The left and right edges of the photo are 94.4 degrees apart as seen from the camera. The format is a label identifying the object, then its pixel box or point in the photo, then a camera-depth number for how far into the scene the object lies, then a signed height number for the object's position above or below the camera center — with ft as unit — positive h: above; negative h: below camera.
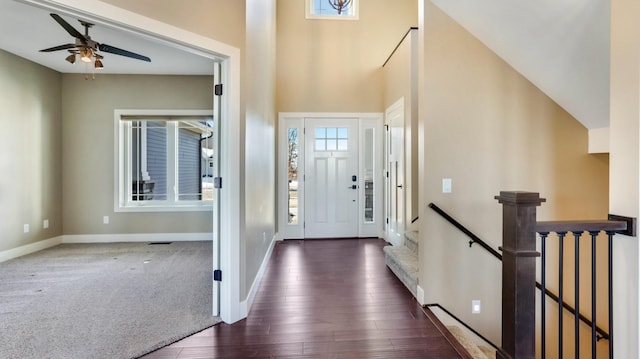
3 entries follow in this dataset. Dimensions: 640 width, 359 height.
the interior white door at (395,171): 14.01 +0.33
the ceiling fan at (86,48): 10.07 +4.68
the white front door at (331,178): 17.22 -0.01
